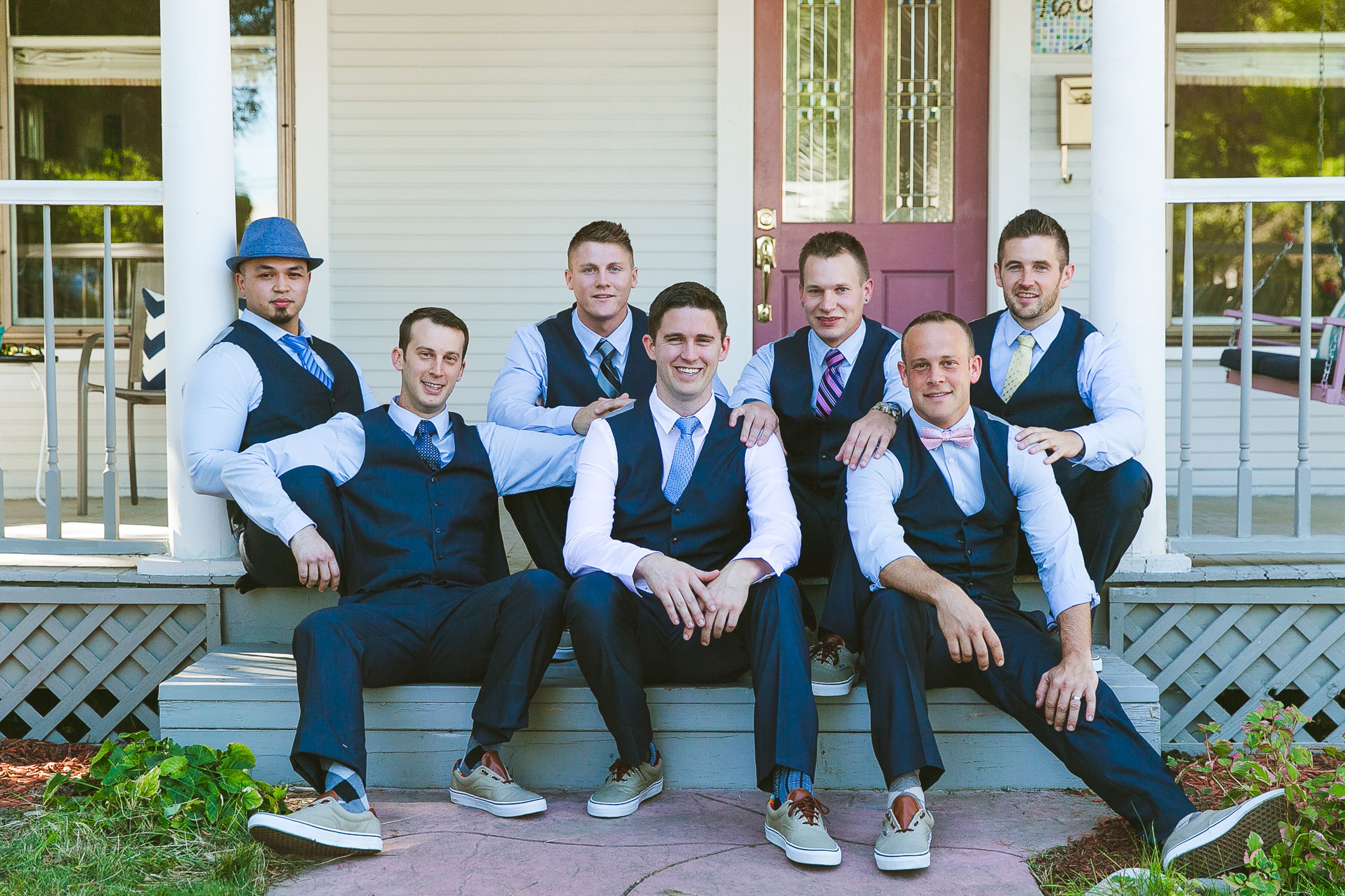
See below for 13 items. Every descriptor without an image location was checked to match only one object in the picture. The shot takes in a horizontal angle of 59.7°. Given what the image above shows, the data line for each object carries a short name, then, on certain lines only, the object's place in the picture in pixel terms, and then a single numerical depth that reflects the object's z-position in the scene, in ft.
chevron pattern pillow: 16.63
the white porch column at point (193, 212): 11.38
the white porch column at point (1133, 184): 11.27
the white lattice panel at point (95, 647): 11.47
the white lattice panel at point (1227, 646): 11.23
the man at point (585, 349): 11.45
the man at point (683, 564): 8.70
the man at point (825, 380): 10.72
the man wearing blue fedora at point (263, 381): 10.38
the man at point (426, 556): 9.07
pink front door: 17.20
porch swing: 13.25
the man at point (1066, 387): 10.02
